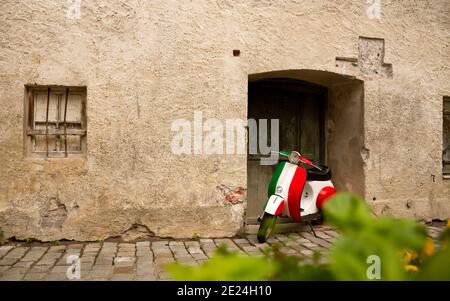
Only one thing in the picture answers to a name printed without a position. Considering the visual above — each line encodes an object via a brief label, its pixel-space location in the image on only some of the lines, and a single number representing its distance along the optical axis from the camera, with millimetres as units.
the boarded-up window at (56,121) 4262
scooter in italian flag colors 4172
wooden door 5379
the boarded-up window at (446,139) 5547
